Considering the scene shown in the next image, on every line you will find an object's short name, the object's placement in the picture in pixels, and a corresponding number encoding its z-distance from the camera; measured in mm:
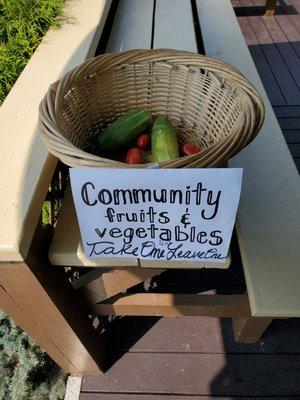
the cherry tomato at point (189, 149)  905
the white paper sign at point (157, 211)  593
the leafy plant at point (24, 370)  1345
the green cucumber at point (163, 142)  846
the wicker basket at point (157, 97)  765
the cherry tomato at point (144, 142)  979
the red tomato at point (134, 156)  873
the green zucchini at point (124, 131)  939
